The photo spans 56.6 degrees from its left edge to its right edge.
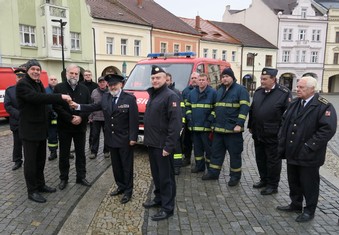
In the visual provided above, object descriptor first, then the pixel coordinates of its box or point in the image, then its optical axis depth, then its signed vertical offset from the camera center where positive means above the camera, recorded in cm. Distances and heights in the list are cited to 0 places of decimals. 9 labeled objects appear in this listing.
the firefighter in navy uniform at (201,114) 591 -81
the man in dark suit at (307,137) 394 -83
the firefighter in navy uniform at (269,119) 495 -76
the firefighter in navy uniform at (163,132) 413 -82
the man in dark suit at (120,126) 467 -83
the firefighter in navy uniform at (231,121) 529 -85
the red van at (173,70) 793 +2
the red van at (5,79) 1304 -44
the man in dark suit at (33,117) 450 -72
